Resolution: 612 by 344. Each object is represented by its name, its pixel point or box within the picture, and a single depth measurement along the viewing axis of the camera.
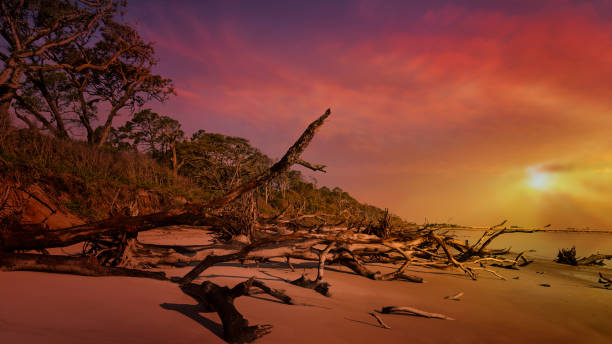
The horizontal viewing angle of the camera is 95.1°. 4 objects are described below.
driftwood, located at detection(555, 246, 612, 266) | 7.36
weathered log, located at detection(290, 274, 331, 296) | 3.03
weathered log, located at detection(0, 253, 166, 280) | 2.26
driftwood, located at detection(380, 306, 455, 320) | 2.39
